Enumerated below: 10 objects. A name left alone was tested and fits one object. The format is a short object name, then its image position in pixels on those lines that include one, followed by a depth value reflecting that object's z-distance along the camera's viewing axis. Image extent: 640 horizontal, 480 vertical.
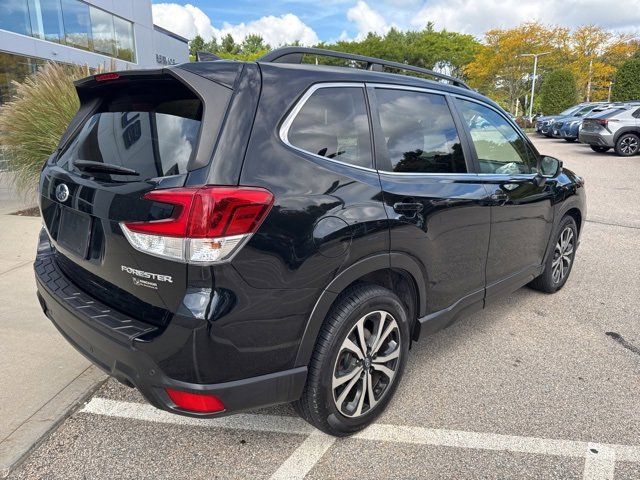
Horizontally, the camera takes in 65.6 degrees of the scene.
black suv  1.93
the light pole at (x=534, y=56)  39.52
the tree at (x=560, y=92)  34.88
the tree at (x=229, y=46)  90.09
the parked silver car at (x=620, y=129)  16.30
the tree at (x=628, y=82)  29.88
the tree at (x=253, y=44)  92.69
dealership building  18.78
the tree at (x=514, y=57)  40.88
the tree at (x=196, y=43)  90.29
